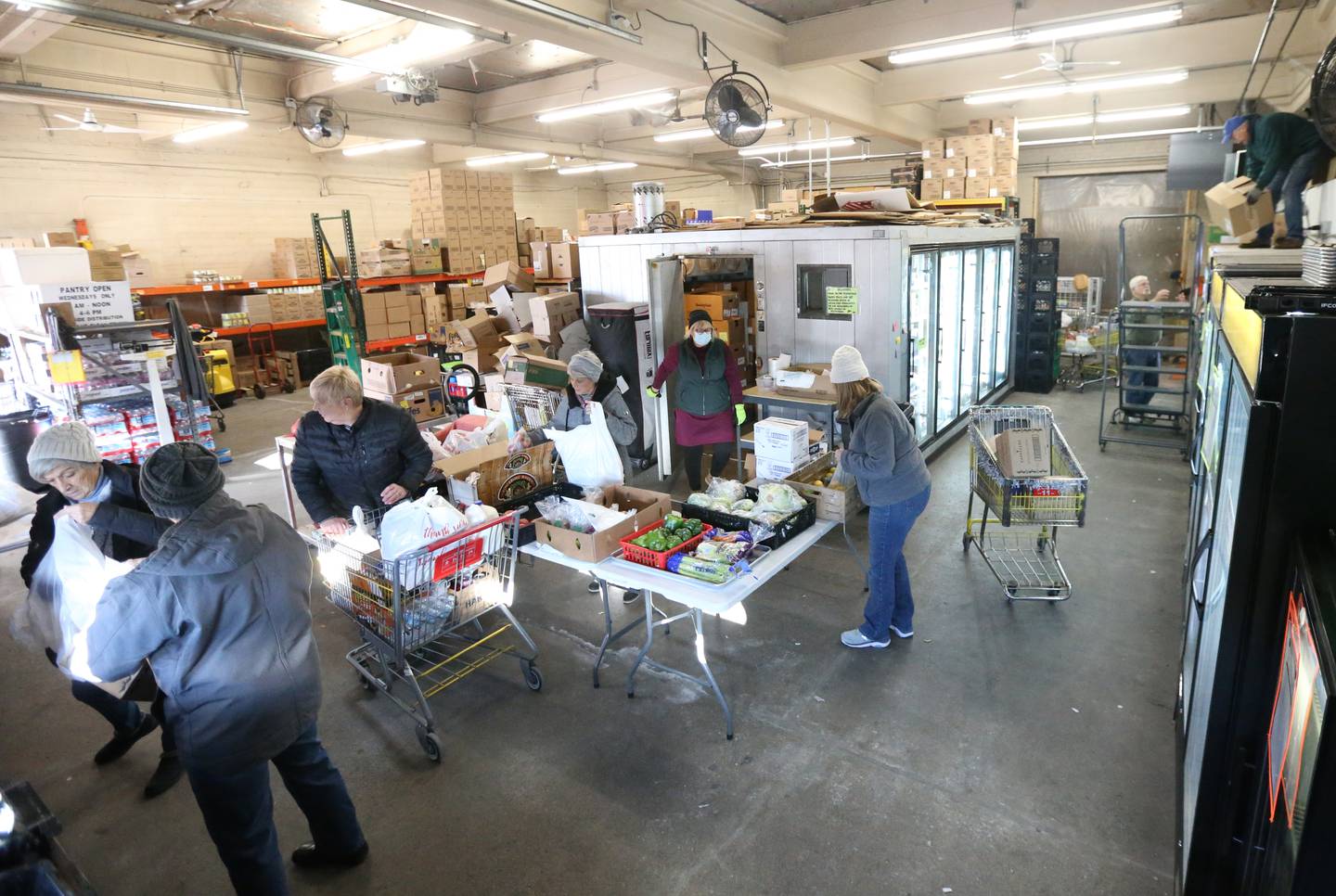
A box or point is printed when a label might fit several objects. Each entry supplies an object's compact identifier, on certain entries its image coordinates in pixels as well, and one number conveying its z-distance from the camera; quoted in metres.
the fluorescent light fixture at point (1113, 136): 14.52
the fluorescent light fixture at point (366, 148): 13.38
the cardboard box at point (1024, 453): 4.94
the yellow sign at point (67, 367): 6.34
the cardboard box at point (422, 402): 6.78
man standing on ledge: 5.46
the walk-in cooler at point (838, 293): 6.47
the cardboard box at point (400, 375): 6.63
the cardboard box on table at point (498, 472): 4.20
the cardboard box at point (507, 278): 8.77
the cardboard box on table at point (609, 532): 3.48
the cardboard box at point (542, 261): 9.75
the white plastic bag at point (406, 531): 3.27
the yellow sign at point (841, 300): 6.57
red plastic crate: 3.40
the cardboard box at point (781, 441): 5.29
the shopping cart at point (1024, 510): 4.50
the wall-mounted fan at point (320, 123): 9.62
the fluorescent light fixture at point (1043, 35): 6.43
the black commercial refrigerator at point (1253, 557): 1.55
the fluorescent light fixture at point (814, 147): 14.10
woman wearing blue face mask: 5.96
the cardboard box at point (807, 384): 6.21
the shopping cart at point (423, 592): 3.29
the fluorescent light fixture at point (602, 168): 18.68
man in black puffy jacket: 3.86
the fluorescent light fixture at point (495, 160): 14.75
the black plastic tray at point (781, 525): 3.62
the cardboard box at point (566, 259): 9.02
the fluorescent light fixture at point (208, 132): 10.17
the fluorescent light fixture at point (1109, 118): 12.21
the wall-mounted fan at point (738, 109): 6.30
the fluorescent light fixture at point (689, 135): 12.12
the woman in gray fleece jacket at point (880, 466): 3.83
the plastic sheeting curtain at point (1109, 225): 15.70
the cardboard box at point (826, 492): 4.41
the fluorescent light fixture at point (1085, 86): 8.86
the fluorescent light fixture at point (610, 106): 9.77
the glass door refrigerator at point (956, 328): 7.06
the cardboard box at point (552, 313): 7.60
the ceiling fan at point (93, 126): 9.50
